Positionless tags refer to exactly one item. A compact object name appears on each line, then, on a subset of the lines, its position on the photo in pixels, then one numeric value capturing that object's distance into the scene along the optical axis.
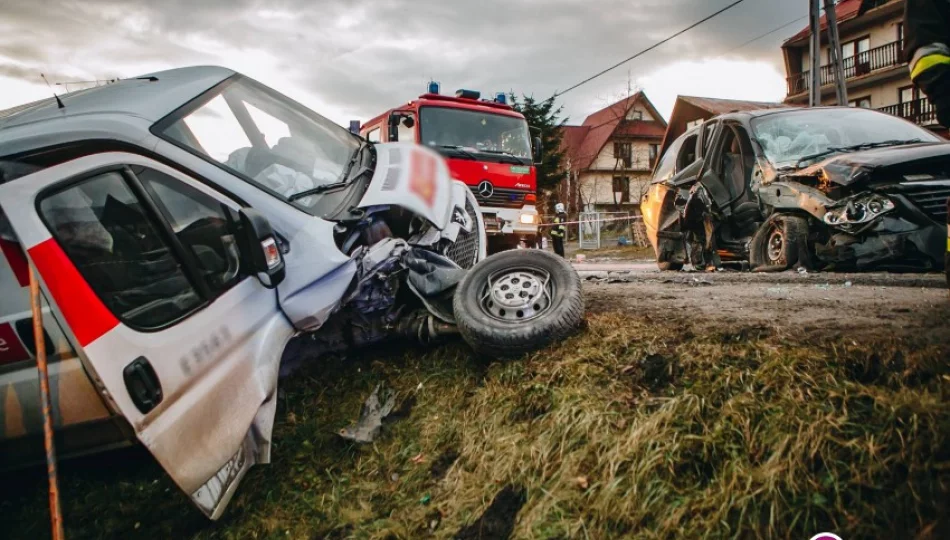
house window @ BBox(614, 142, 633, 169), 34.21
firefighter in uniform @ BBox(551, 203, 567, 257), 12.09
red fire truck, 9.45
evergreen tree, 27.02
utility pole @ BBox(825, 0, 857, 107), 12.99
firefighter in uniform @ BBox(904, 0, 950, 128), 2.96
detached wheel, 3.08
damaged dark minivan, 4.36
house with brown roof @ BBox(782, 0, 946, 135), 24.78
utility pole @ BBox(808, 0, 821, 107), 12.99
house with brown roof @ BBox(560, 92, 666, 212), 36.62
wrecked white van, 2.12
